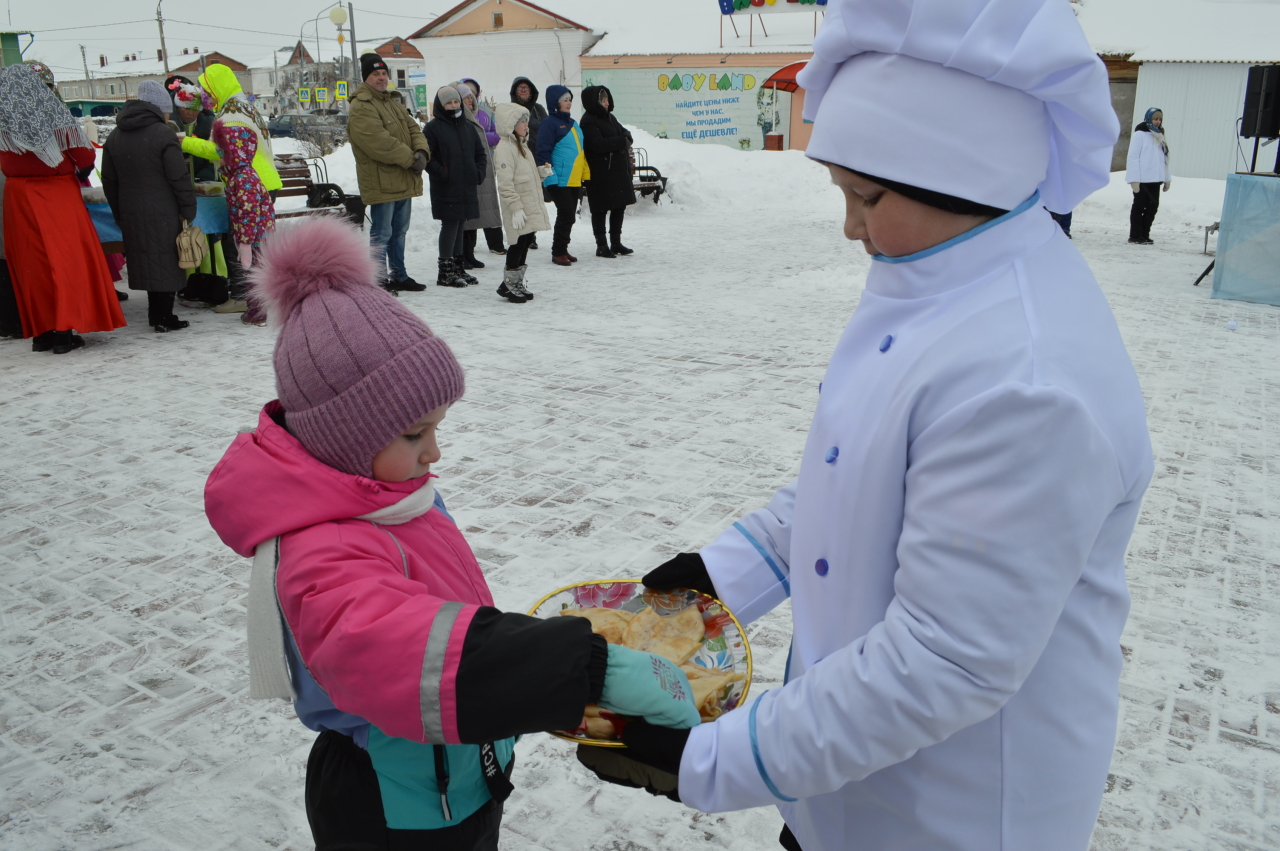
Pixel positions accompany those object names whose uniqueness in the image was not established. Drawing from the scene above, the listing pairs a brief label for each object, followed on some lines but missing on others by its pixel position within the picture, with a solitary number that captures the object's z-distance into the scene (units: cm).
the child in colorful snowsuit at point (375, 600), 117
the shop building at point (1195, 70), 2102
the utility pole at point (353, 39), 3691
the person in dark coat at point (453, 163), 892
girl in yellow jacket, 767
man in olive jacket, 857
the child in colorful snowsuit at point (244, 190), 759
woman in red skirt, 644
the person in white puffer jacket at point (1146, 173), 1245
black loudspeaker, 1009
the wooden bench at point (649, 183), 1558
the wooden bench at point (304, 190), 1024
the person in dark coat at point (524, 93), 1121
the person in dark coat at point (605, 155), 1037
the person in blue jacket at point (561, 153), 1010
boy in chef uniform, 97
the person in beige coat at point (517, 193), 878
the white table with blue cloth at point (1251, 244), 909
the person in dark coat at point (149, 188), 717
